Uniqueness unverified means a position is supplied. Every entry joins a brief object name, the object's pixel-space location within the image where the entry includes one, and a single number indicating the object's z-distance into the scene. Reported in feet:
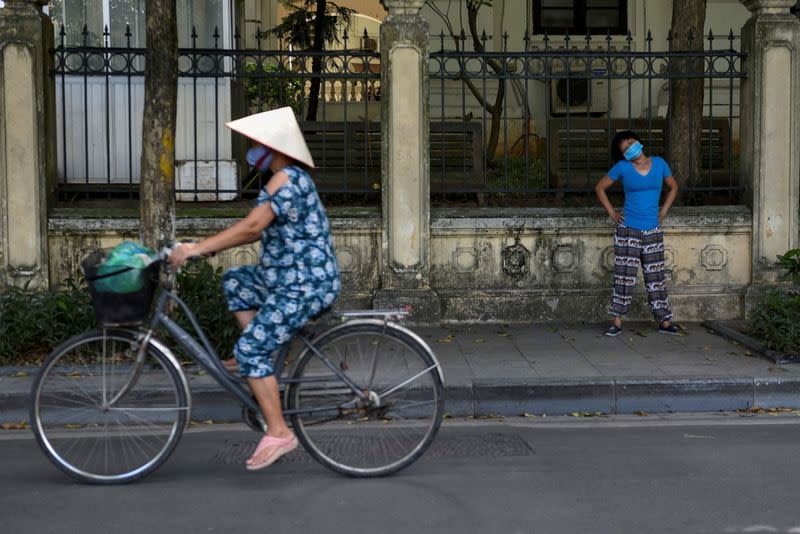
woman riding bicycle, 18.45
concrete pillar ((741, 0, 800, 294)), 34.76
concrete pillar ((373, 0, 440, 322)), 34.12
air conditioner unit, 58.18
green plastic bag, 18.30
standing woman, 32.45
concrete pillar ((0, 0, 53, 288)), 32.86
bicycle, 18.84
